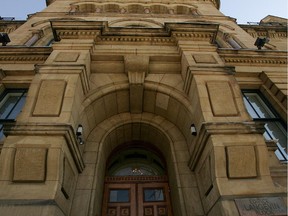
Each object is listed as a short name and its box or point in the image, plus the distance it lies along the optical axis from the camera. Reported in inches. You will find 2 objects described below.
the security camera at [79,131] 244.7
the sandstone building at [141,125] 189.6
